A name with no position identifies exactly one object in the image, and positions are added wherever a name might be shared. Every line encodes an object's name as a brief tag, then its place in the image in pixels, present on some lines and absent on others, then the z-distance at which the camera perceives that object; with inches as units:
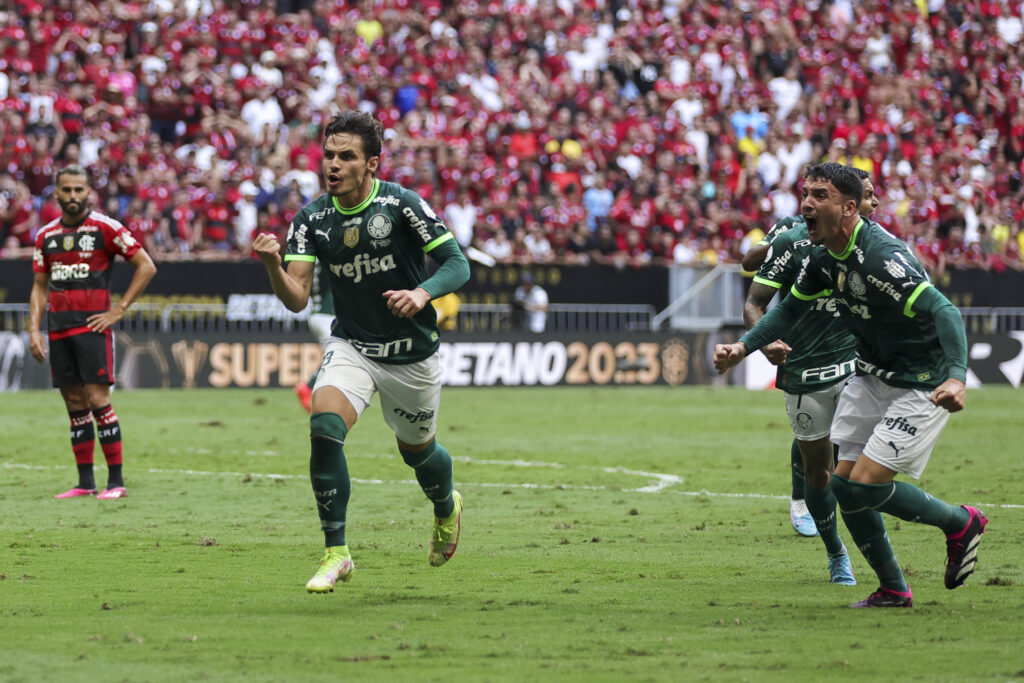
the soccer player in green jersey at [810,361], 644.1
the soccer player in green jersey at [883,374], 540.7
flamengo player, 920.9
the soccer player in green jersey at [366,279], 582.6
